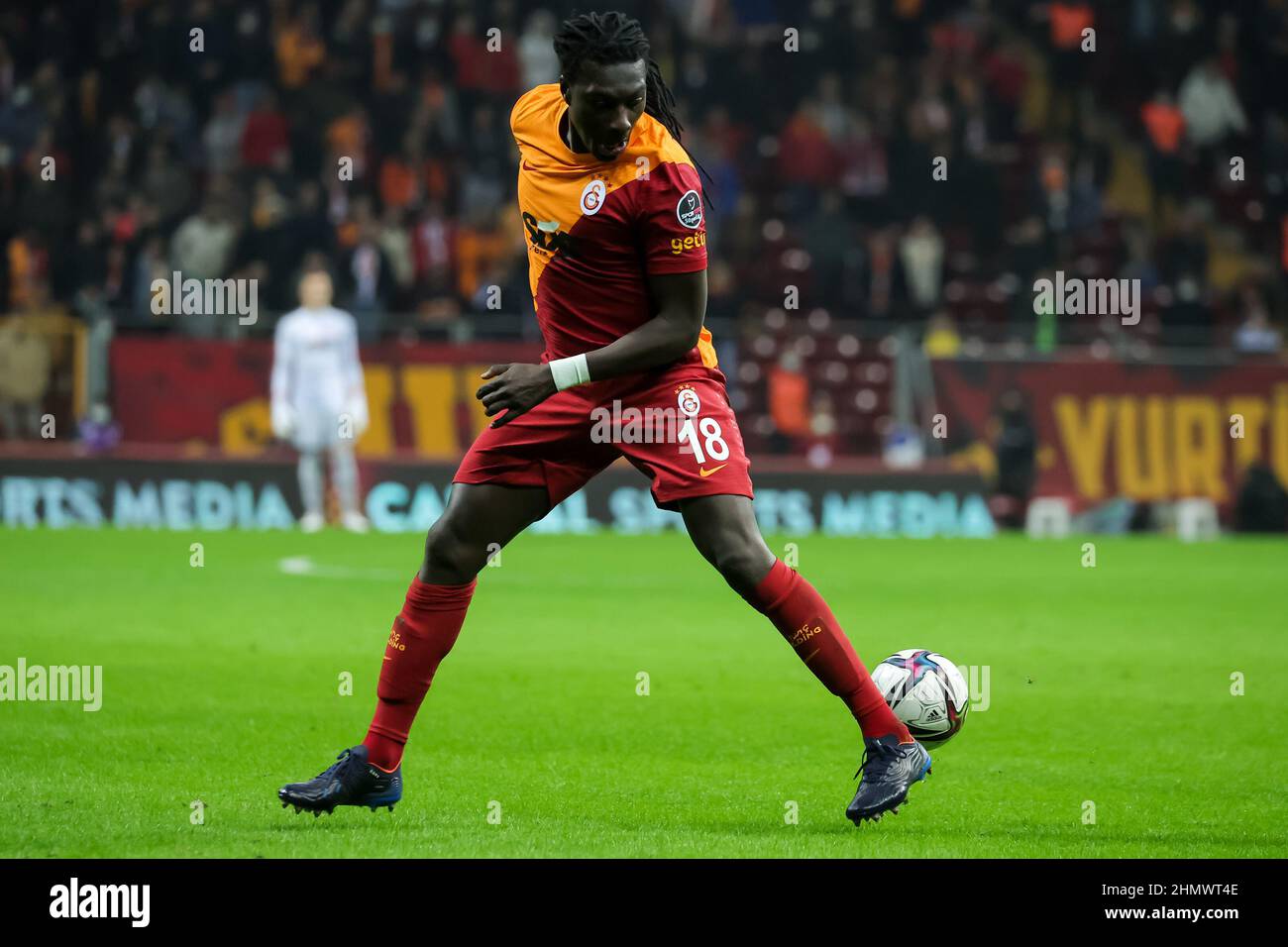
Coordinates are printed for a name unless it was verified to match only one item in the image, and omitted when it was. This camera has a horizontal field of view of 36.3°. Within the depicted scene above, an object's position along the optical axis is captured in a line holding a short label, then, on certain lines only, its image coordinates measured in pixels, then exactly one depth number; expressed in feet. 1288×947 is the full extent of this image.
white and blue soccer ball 22.56
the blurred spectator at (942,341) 69.00
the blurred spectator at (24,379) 66.59
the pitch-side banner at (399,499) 64.44
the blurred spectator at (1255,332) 73.26
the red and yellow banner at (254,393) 67.51
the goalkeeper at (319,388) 62.39
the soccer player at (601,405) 20.35
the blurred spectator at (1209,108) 86.33
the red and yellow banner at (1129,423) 68.44
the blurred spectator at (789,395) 70.33
